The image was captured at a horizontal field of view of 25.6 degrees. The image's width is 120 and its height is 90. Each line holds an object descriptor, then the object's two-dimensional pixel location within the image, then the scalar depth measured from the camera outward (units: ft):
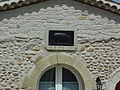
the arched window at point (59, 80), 25.36
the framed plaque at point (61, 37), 25.63
